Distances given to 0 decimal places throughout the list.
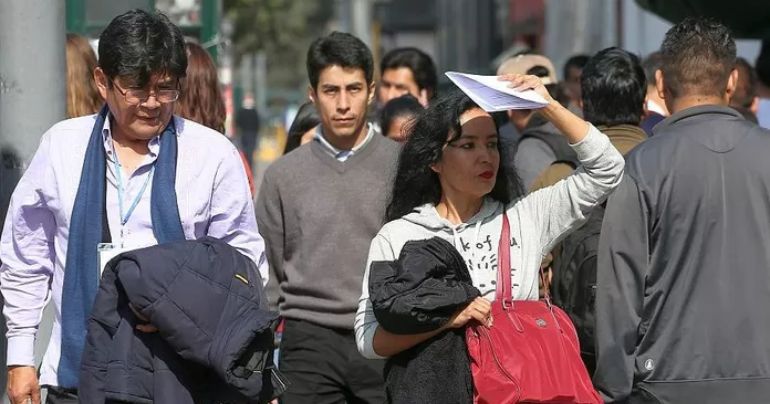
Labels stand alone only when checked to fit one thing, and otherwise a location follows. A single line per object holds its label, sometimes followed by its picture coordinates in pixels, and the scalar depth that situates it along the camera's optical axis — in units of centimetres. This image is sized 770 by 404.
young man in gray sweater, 1223
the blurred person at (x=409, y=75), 1817
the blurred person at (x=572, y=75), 1911
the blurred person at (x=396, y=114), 1499
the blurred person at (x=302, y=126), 1557
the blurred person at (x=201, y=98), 1206
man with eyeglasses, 882
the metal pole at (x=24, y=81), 1026
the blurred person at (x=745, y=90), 1697
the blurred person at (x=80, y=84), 1185
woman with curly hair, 894
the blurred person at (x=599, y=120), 1137
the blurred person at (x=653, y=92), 1588
